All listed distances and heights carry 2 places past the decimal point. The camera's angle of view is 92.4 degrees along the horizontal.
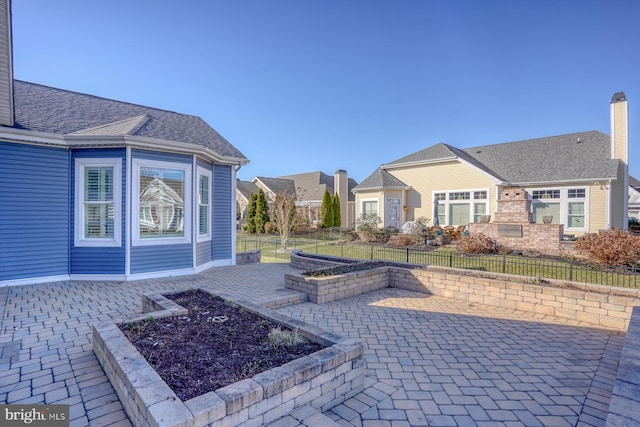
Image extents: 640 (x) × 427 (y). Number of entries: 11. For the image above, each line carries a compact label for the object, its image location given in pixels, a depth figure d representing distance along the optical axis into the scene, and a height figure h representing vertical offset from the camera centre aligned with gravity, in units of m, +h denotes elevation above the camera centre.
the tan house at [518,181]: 15.13 +1.85
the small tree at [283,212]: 16.66 +0.00
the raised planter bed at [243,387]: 2.02 -1.35
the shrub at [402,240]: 14.68 -1.33
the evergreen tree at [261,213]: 25.38 -0.09
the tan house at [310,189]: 28.70 +2.38
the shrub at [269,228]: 24.20 -1.27
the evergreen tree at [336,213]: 26.19 -0.05
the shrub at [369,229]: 16.23 -0.91
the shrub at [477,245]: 12.30 -1.28
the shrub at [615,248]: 8.59 -0.97
